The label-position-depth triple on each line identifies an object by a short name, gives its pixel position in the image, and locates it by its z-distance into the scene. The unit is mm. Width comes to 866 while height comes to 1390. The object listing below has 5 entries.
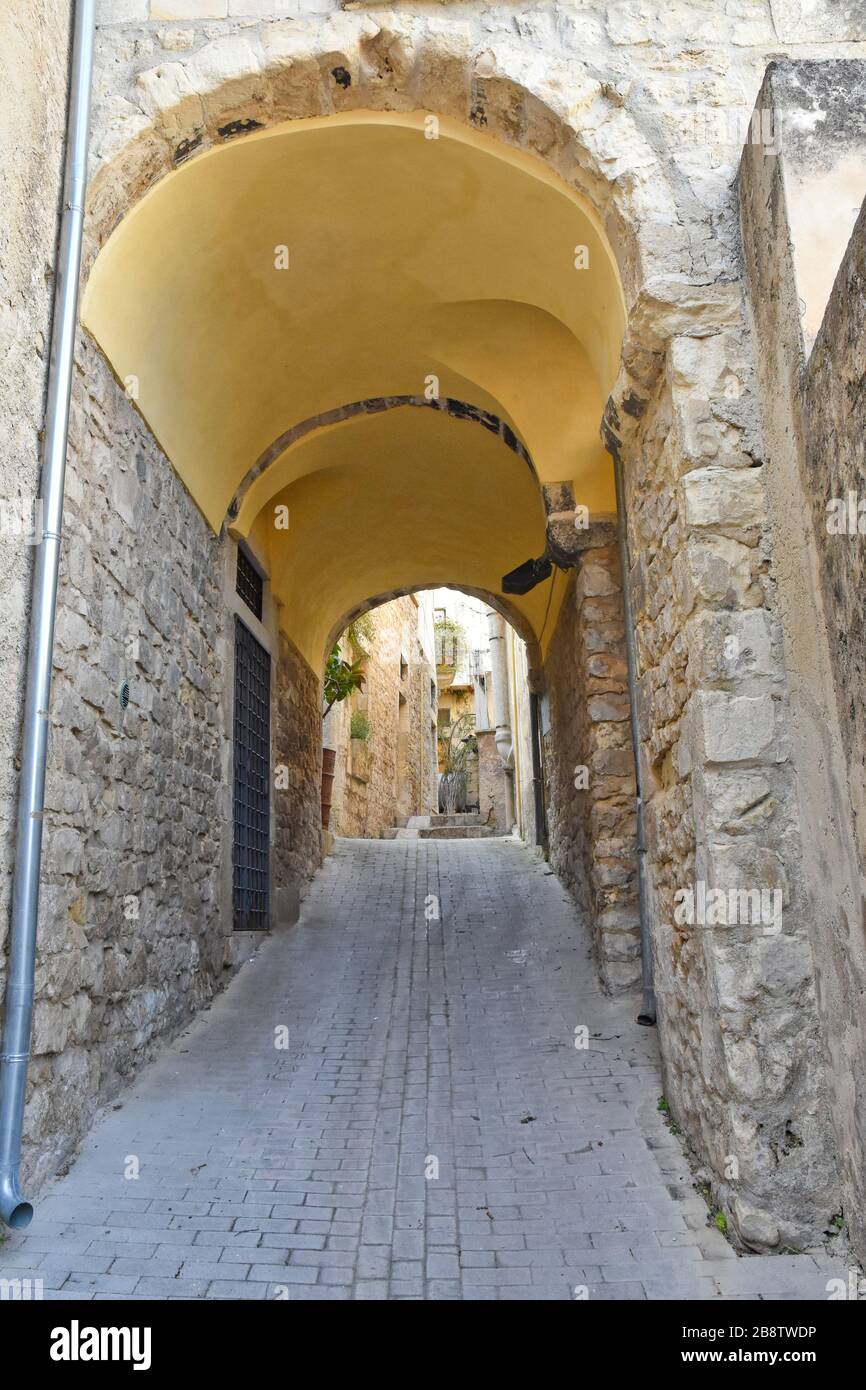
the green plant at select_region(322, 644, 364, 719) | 10430
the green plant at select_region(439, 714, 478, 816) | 26062
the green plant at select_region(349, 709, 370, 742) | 13949
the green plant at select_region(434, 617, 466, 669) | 30141
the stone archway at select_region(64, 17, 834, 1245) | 2701
